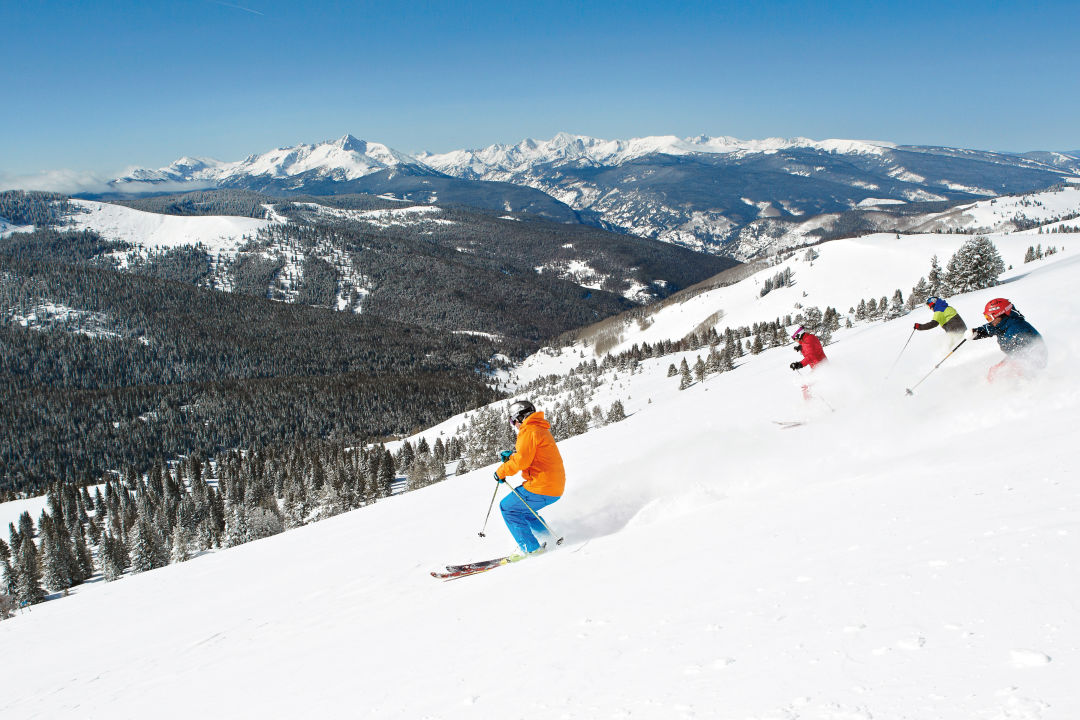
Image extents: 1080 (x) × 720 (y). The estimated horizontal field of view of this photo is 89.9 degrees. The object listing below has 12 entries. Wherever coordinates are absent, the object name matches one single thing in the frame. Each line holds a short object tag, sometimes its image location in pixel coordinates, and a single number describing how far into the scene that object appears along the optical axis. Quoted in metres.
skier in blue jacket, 12.38
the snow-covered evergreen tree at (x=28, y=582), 45.69
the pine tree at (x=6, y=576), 47.76
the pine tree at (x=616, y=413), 62.56
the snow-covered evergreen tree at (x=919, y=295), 67.56
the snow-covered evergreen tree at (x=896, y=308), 71.25
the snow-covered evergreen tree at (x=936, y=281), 63.13
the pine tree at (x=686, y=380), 73.25
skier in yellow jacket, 14.88
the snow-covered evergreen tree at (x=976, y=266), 54.25
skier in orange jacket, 10.51
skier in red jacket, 17.05
